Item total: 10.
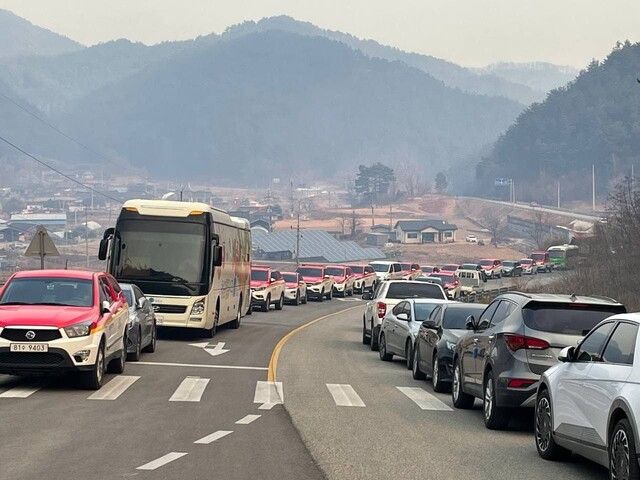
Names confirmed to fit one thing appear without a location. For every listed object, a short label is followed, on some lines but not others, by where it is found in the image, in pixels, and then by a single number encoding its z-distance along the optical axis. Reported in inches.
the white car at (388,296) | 1189.7
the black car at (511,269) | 4274.6
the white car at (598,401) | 386.9
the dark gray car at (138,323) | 911.0
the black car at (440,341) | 773.9
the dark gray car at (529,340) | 572.4
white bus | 1174.3
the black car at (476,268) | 3852.4
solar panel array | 7504.9
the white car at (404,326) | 965.2
